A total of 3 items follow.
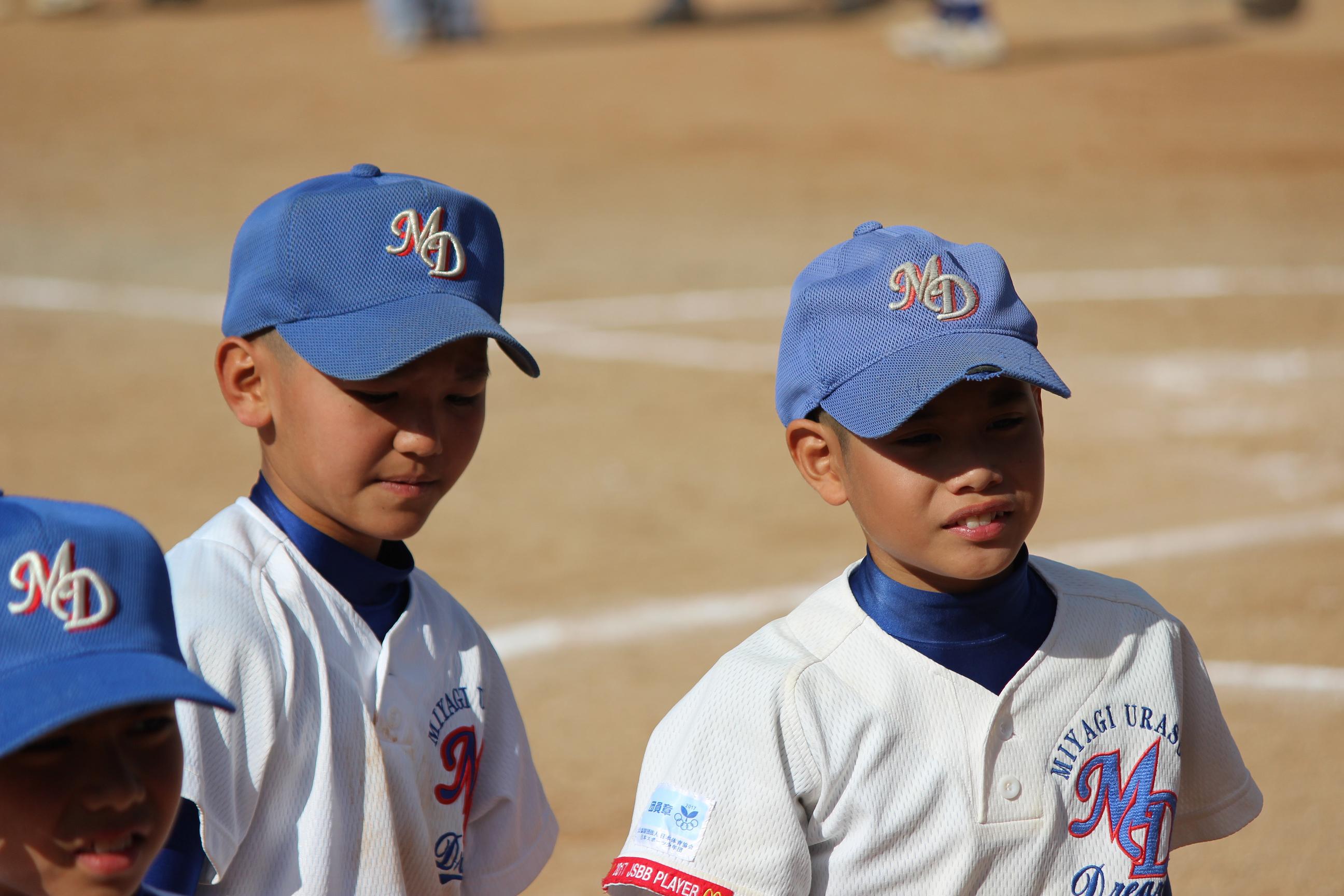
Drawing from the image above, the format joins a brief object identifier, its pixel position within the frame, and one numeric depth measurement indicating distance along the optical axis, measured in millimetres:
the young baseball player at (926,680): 7104
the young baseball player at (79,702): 6863
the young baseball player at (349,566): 7142
